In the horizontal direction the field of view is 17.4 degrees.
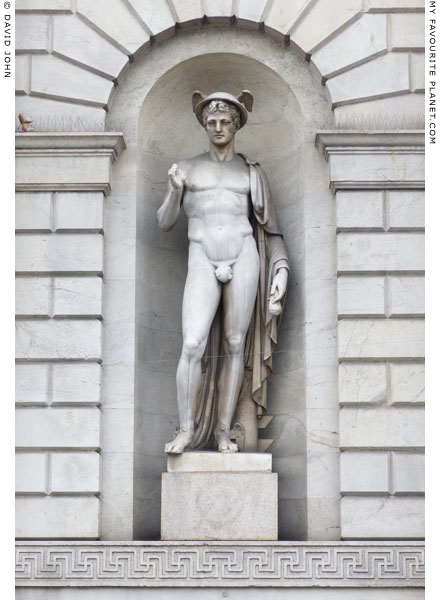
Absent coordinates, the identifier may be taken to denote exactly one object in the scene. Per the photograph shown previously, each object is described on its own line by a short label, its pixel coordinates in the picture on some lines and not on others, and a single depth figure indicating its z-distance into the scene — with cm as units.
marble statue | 1490
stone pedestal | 1425
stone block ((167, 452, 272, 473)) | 1453
